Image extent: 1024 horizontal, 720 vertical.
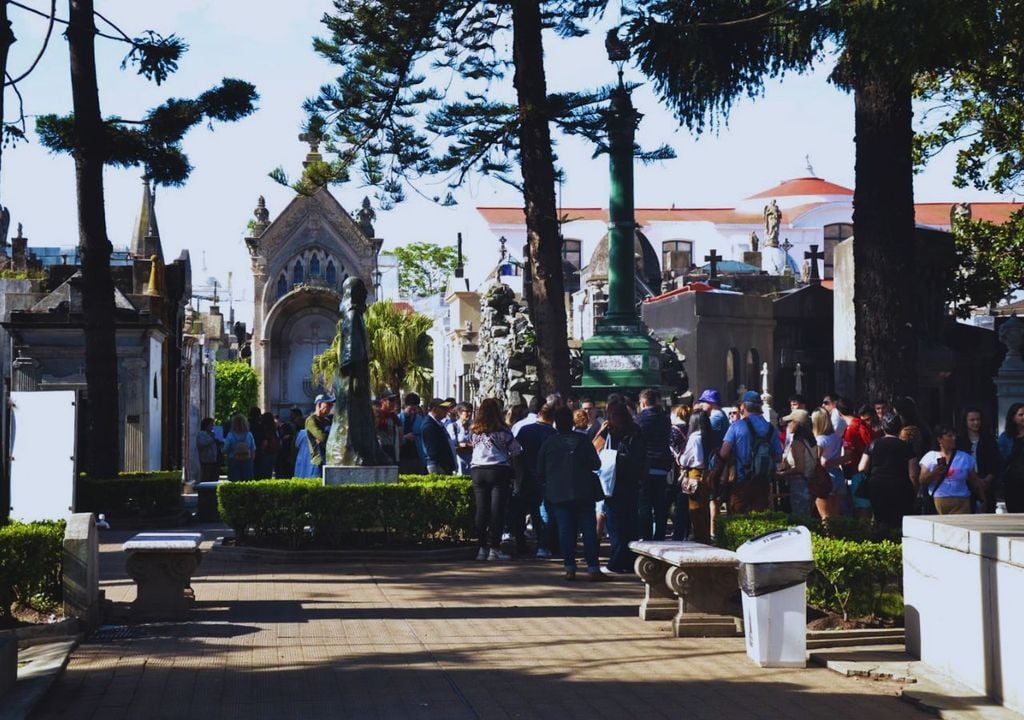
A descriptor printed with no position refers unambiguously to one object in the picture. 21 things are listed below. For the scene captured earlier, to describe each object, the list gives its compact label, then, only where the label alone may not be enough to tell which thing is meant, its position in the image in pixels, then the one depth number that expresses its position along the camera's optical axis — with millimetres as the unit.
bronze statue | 16031
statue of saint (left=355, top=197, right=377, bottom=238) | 71188
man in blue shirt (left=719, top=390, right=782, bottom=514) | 14508
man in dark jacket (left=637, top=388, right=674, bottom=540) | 14672
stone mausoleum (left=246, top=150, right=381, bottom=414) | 69375
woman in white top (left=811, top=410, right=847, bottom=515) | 15227
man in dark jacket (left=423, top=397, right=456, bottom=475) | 17781
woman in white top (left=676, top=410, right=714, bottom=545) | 14781
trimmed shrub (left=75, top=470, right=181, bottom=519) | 19562
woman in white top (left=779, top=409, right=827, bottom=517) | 14484
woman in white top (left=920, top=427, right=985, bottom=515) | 13344
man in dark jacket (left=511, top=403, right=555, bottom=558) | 15297
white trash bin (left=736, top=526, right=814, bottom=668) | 8820
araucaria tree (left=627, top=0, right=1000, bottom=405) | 15680
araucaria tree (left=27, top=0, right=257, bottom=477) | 19312
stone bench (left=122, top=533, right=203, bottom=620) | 10633
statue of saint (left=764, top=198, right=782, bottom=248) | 71188
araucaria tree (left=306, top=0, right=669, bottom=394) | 20281
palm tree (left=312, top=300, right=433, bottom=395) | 59188
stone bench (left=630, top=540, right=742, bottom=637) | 10055
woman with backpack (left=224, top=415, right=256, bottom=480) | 22250
